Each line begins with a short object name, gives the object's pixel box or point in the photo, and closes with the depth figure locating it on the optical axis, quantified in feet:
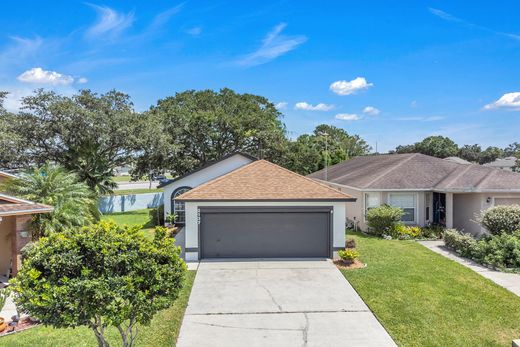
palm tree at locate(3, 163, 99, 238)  42.37
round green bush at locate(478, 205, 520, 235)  49.03
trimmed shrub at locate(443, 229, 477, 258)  48.31
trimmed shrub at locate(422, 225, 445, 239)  60.80
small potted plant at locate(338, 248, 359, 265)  44.32
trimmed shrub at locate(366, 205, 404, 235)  60.13
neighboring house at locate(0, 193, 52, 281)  38.70
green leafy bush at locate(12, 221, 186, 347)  16.63
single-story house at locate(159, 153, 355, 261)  47.32
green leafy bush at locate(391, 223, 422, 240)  60.54
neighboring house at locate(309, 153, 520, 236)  58.18
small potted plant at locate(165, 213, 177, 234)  70.59
